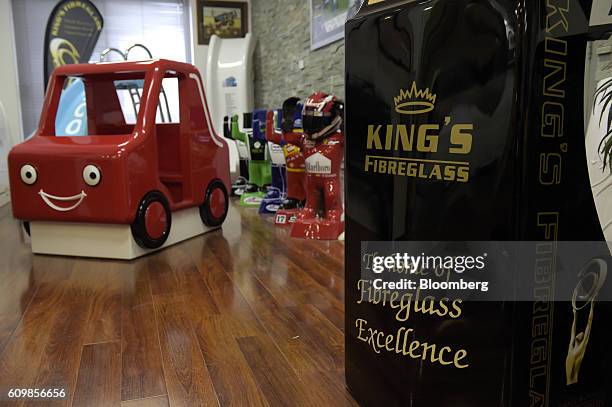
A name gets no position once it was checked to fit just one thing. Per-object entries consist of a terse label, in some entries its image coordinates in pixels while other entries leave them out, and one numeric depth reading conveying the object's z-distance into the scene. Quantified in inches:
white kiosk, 196.4
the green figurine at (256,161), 140.9
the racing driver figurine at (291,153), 106.8
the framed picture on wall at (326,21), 130.7
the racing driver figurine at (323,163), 97.1
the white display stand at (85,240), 85.2
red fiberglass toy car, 81.6
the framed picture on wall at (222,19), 211.2
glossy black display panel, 25.8
